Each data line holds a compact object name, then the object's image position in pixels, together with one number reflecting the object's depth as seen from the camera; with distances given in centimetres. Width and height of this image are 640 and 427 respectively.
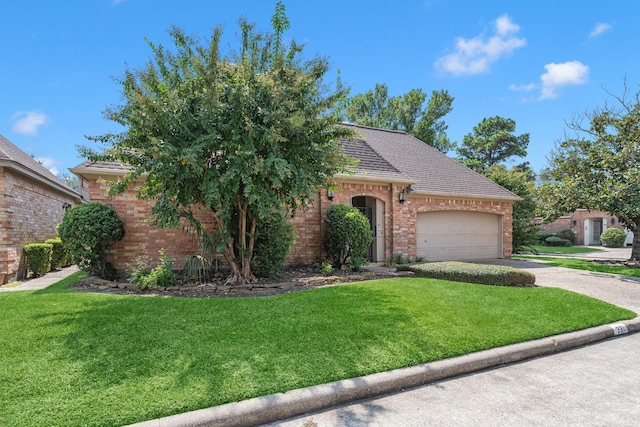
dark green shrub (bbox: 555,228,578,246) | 2871
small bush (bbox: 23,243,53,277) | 966
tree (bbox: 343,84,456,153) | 3069
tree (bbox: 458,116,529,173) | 3638
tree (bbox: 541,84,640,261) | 1169
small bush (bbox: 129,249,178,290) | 704
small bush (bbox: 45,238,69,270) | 1129
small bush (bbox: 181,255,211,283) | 774
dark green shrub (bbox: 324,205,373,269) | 941
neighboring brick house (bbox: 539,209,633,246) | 2853
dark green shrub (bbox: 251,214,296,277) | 805
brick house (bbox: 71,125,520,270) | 861
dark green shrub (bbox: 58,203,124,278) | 759
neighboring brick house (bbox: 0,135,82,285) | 866
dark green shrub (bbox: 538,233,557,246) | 2861
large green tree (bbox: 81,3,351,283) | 633
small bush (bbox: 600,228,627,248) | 2545
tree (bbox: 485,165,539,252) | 1655
